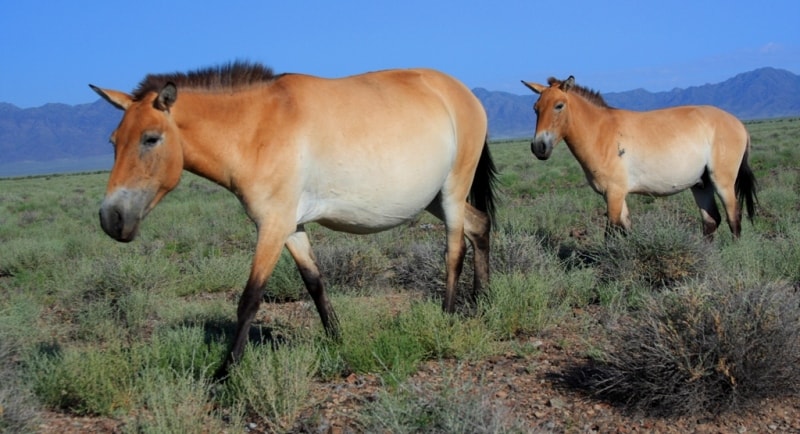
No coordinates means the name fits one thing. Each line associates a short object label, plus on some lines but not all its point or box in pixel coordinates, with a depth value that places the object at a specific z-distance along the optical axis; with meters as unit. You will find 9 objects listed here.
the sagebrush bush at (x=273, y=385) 3.97
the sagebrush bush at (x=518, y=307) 5.51
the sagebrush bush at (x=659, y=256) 6.71
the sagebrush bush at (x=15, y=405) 3.66
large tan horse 4.45
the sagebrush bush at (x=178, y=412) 3.56
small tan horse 8.45
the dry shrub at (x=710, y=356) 3.93
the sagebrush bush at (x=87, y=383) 4.27
